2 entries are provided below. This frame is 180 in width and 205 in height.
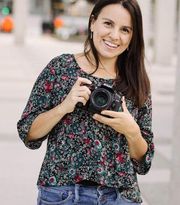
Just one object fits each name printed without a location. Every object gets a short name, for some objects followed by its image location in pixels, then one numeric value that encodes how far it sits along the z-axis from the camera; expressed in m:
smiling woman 2.48
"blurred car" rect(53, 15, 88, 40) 43.30
